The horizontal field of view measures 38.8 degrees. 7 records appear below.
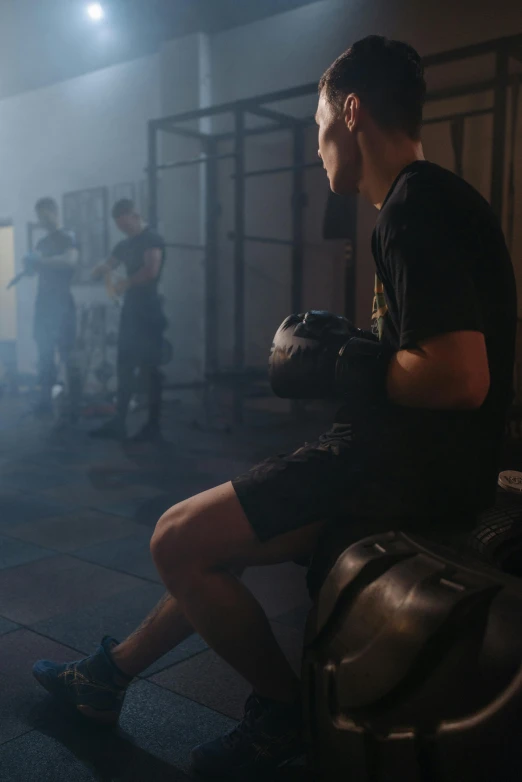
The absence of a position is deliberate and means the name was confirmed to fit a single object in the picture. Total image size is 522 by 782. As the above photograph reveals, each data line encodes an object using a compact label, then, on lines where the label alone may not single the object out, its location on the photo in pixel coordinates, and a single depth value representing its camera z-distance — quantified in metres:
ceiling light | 6.45
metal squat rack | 4.17
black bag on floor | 1.01
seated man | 1.18
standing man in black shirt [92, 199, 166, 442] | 5.19
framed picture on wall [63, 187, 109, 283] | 8.14
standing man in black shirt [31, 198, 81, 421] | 6.44
